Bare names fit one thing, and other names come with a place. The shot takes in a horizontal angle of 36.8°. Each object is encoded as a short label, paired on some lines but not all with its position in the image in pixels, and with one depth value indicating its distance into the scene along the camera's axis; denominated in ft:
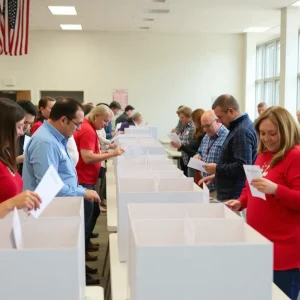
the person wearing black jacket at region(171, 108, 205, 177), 17.57
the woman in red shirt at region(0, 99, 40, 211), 6.51
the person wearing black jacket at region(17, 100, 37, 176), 12.66
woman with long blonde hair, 6.71
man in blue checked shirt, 12.52
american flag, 20.15
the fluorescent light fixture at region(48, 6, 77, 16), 28.25
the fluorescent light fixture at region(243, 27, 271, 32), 35.66
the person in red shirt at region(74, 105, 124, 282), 12.52
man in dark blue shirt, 10.30
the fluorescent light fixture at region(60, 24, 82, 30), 34.68
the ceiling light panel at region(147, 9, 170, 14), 28.68
